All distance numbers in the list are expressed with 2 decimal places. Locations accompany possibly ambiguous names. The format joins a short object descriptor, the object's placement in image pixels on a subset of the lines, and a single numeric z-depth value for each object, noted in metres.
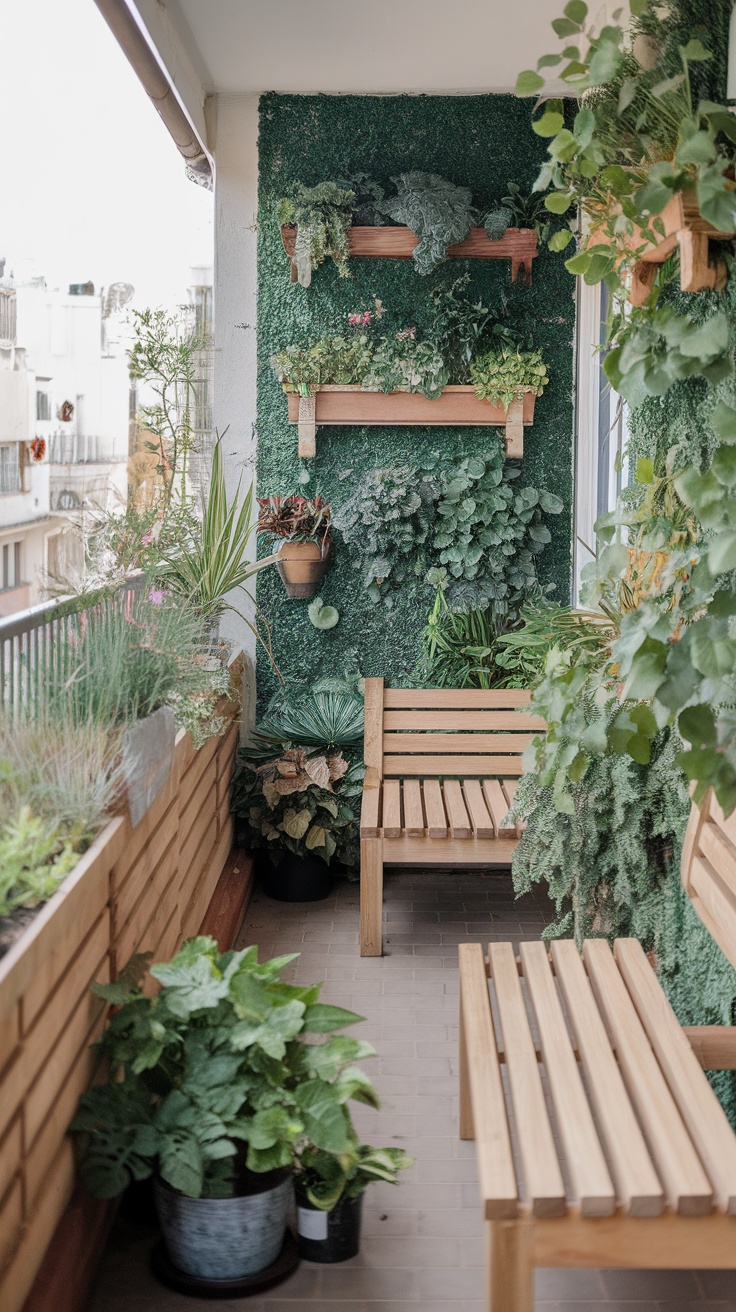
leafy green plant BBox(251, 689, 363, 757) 4.70
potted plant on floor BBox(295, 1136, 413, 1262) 2.28
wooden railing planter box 1.75
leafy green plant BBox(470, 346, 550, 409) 4.61
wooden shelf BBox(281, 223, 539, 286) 4.47
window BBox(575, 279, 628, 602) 4.58
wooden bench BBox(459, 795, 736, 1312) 1.77
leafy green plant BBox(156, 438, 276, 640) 4.13
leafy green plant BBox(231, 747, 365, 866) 4.45
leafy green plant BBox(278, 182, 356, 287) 4.47
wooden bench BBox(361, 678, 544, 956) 4.38
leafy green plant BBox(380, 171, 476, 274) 4.33
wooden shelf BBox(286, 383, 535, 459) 4.64
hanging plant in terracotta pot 4.62
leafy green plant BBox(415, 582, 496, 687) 4.74
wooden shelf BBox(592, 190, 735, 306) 2.28
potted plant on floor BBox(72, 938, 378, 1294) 2.13
